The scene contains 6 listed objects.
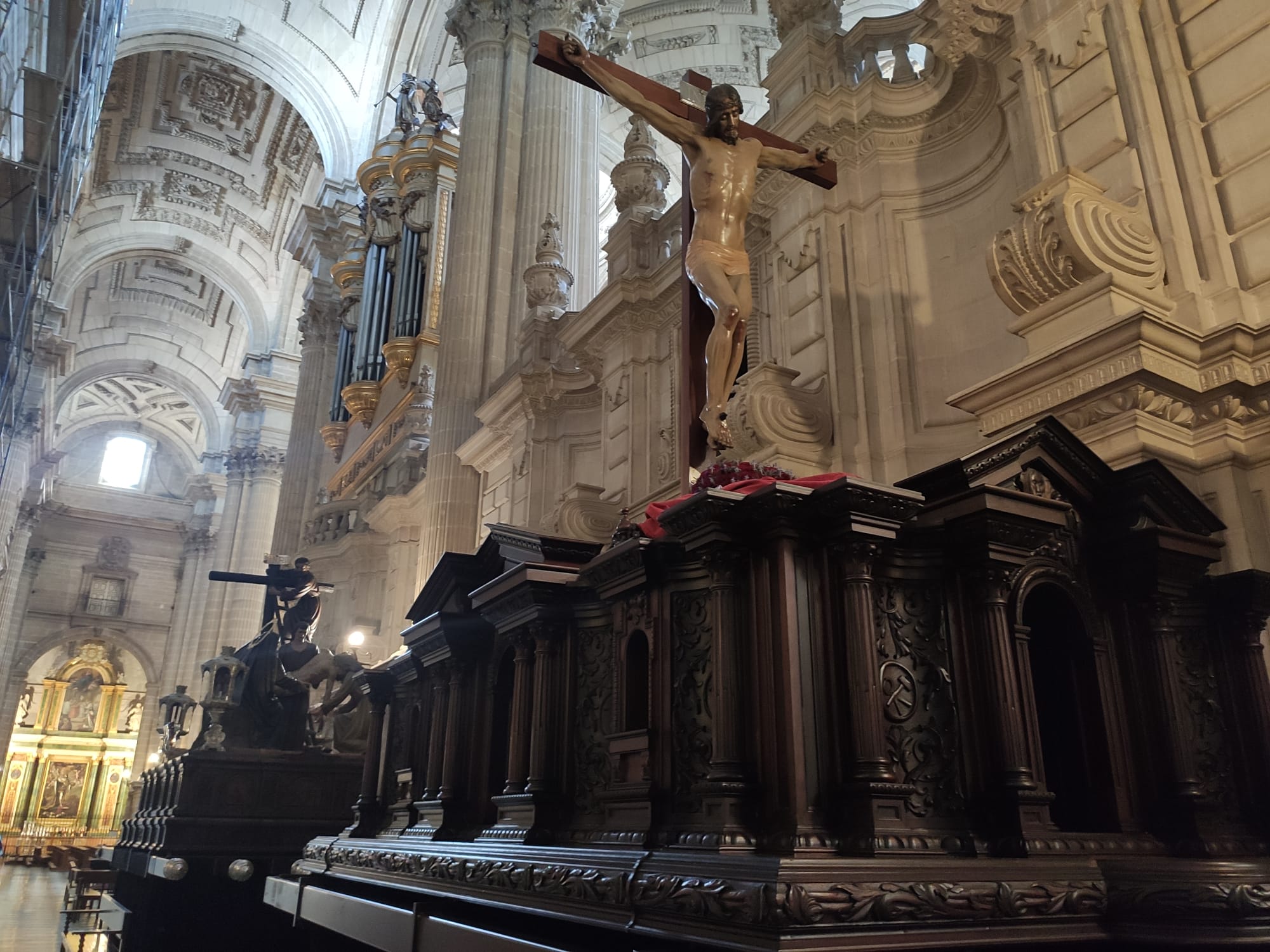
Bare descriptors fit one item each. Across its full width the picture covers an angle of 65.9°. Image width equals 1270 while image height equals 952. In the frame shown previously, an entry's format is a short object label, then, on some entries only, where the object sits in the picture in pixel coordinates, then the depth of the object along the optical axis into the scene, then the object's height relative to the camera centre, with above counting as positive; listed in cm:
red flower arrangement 302 +104
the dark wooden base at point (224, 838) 629 -9
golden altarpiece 3259 +221
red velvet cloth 260 +89
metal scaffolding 1003 +720
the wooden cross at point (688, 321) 412 +206
